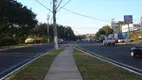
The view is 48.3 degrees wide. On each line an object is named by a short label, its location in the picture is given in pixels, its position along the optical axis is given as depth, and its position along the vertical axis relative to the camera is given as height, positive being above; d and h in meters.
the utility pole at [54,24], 19.63 +2.05
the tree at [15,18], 26.26 +4.08
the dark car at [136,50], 12.18 -0.84
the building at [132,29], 47.65 +3.51
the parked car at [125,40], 38.94 -0.10
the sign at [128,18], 47.93 +6.38
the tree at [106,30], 69.54 +4.25
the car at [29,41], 40.58 -0.09
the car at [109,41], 29.64 -0.25
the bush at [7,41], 29.39 -0.03
